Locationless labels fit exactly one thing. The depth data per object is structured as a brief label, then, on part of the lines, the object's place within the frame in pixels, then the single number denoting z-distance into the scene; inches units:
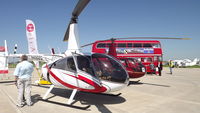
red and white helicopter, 207.0
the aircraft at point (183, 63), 1895.9
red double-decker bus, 708.5
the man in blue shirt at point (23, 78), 214.8
